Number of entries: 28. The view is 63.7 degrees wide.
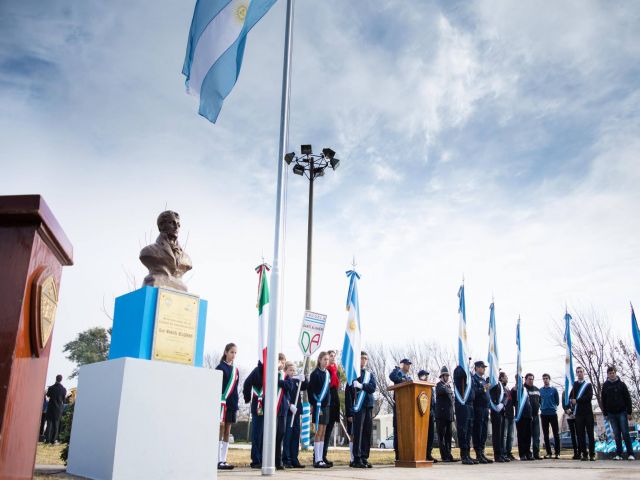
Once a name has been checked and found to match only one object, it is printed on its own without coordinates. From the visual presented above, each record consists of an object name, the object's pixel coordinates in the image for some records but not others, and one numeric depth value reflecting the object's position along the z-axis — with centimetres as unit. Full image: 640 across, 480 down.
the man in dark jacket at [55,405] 1684
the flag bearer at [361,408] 968
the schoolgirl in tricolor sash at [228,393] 924
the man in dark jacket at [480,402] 1221
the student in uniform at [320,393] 1020
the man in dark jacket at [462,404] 1211
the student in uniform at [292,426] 970
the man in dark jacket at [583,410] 1245
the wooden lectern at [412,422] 919
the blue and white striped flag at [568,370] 1502
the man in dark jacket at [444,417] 1220
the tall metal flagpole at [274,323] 609
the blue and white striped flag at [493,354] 1345
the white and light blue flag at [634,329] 1483
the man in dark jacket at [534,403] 1401
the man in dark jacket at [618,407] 1205
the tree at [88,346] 4194
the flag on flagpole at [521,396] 1392
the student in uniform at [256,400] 971
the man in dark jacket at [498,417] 1228
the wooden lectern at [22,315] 142
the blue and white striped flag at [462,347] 1228
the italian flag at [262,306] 927
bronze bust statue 528
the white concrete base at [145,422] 425
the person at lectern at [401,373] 1109
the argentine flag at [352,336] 1079
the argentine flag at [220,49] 730
